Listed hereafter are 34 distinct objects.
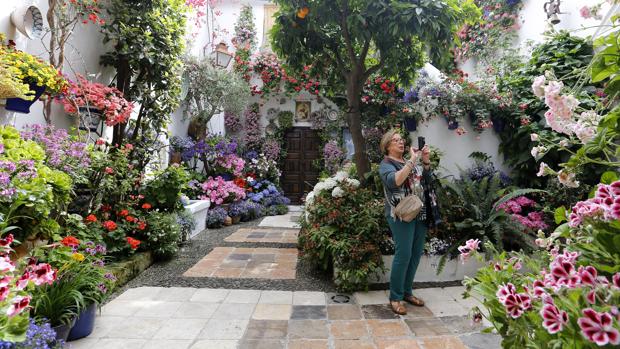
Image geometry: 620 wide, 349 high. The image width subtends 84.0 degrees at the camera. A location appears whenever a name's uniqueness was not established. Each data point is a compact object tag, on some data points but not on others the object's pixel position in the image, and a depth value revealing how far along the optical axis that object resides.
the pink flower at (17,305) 1.16
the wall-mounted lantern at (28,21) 2.90
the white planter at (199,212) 5.58
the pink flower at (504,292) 1.05
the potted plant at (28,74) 2.48
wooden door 9.23
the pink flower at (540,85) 1.08
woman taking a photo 2.85
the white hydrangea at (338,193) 3.99
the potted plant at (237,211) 6.97
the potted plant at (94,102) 3.36
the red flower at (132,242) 3.57
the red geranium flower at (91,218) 3.28
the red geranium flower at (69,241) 2.29
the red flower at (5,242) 1.62
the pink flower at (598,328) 0.68
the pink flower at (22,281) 1.34
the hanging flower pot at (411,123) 5.99
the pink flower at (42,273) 1.56
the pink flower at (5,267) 1.20
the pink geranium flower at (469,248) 1.49
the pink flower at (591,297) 0.77
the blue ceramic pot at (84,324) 2.30
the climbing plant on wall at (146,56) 4.06
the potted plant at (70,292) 2.12
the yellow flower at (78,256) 2.23
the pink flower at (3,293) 1.17
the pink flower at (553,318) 0.80
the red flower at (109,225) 3.45
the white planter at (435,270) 3.69
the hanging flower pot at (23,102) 2.62
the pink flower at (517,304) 1.02
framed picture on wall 9.27
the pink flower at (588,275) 0.79
